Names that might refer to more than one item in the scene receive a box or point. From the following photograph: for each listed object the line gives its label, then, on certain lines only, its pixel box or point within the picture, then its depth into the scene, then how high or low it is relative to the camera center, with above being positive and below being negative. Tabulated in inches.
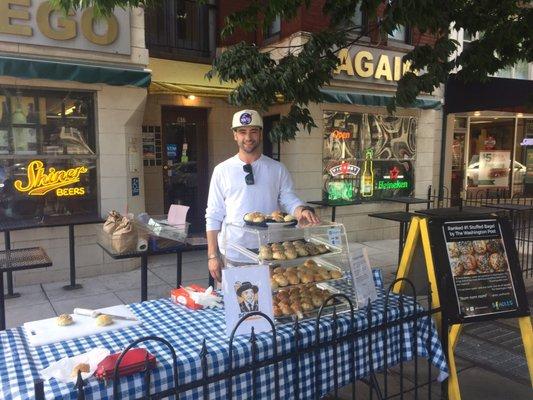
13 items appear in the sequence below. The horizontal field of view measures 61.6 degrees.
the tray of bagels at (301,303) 94.2 -31.3
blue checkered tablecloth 72.1 -35.4
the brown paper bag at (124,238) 148.9 -27.2
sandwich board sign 115.4 -30.0
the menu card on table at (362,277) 104.2 -28.3
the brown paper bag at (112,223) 151.8 -22.6
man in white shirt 135.6 -9.9
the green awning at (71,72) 211.9 +42.8
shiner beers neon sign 234.2 -12.6
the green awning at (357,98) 315.9 +44.2
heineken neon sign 368.4 -21.5
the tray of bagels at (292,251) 101.9 -21.9
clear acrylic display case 101.5 -24.2
